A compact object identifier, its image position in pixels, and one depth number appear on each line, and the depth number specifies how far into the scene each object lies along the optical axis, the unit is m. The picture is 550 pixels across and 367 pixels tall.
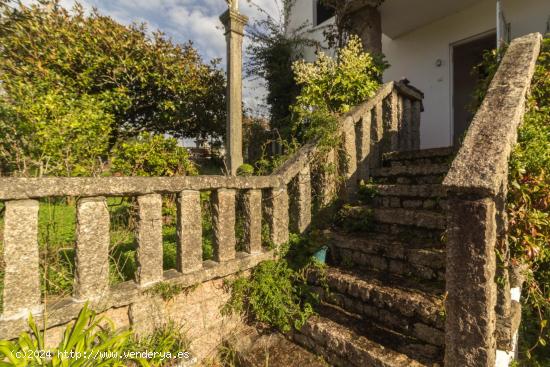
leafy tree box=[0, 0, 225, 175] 4.43
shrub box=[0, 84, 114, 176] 4.25
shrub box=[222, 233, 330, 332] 2.55
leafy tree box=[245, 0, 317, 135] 8.91
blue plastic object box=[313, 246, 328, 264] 2.91
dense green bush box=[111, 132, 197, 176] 4.48
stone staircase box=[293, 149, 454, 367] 2.07
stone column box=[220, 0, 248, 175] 5.05
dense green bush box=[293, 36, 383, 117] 3.95
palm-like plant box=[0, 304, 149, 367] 1.55
